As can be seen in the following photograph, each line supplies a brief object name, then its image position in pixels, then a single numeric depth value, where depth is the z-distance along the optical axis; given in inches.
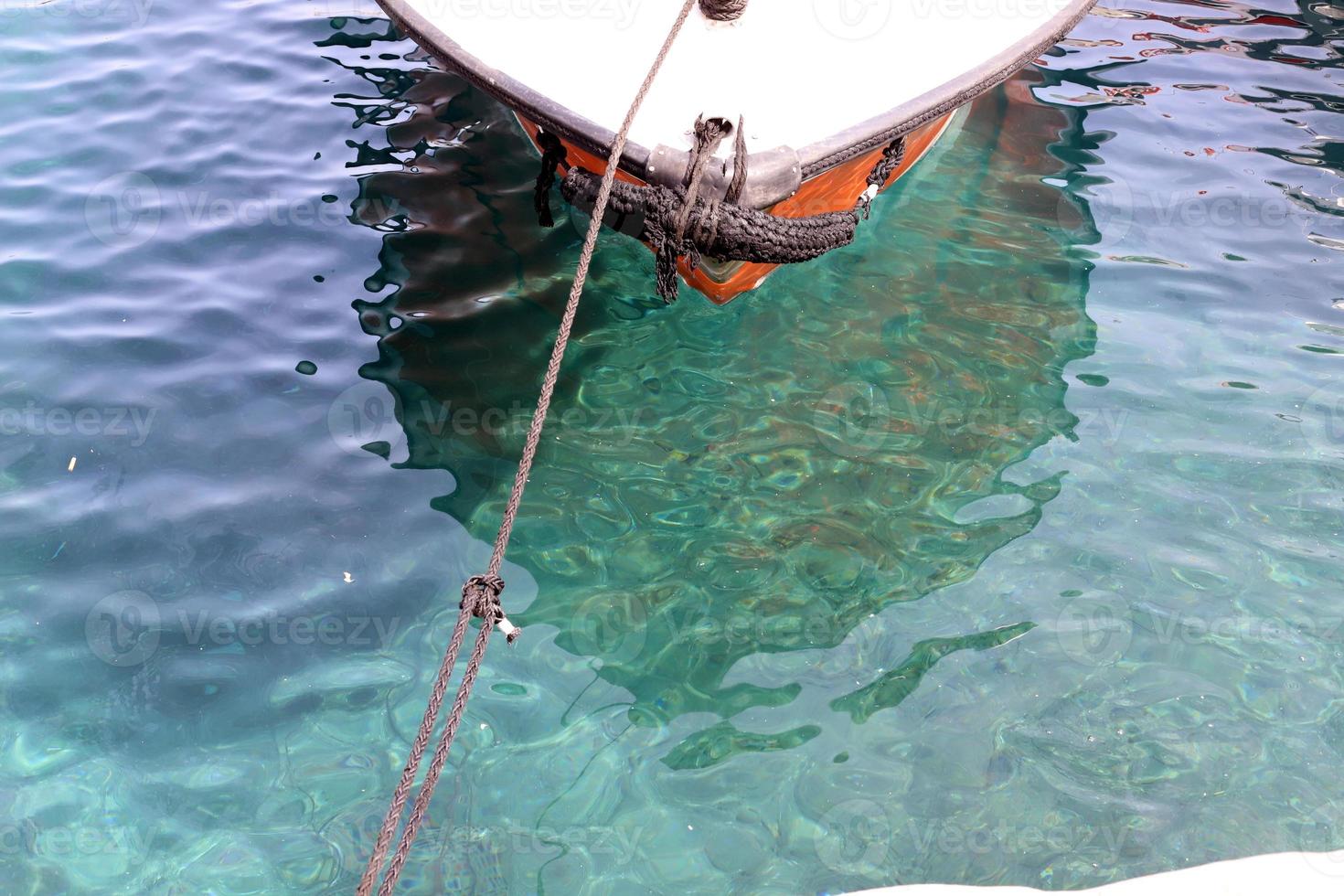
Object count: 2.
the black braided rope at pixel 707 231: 143.0
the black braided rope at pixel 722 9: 177.6
